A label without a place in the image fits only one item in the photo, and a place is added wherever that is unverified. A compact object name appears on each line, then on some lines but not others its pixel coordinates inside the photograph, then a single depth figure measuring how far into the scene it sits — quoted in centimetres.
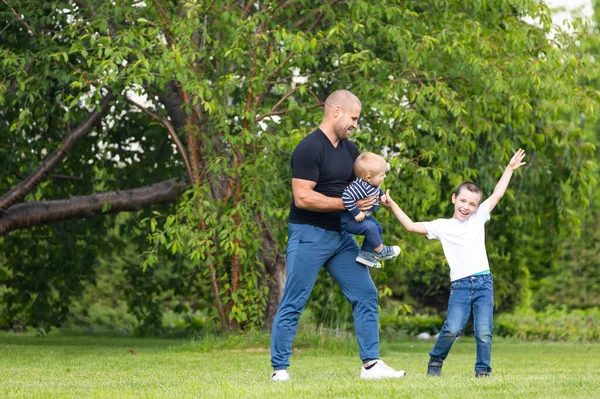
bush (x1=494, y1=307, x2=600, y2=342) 3212
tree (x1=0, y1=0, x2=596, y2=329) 1881
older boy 1213
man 1153
